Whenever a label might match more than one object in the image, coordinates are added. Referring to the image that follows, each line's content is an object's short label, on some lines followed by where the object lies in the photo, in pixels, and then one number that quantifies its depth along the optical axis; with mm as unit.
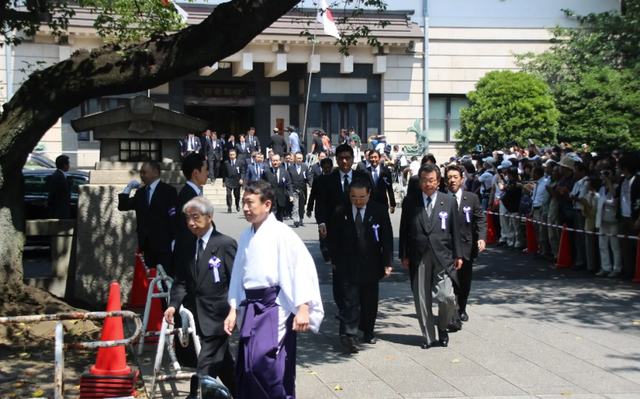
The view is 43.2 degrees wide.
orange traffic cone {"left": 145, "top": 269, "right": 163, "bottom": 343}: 8289
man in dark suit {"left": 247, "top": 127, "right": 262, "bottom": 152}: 28516
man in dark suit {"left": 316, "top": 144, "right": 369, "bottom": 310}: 10430
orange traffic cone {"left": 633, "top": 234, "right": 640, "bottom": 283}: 12141
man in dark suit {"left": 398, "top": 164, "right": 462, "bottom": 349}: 8398
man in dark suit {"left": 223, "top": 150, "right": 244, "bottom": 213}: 23625
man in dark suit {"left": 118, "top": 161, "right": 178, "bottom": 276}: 8508
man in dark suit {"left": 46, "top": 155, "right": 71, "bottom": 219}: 14211
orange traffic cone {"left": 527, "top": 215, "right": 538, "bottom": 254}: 15711
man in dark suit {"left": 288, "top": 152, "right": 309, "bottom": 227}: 20047
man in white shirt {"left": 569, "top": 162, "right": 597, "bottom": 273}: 13586
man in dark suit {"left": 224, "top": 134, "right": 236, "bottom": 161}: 29372
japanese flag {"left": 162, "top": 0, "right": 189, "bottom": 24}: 15051
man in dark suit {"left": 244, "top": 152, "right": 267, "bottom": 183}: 19312
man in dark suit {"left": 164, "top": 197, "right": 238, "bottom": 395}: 5969
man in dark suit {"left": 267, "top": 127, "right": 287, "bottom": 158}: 26578
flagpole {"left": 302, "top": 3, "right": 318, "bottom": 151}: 31938
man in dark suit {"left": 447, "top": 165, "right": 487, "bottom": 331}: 9453
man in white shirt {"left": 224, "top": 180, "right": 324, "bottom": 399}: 5230
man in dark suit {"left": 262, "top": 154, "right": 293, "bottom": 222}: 18562
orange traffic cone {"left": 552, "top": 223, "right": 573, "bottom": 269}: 13883
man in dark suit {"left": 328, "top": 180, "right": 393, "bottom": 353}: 8383
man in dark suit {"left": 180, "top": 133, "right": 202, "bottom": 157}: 28438
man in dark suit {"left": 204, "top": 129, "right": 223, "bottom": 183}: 28250
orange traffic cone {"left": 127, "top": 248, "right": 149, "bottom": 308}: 9500
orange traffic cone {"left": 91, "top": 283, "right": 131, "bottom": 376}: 6438
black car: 14966
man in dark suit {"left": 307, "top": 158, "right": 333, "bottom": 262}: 10741
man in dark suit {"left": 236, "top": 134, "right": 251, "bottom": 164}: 27031
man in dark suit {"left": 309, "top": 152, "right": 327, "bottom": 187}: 21316
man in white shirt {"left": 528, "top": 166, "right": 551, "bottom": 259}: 14977
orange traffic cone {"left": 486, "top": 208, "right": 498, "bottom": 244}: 17625
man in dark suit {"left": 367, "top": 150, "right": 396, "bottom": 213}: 12359
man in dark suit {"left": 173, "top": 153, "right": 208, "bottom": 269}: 7258
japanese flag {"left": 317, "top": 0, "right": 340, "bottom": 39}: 25116
